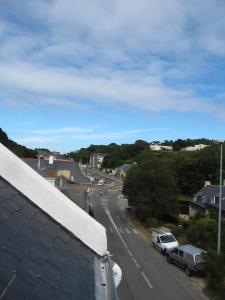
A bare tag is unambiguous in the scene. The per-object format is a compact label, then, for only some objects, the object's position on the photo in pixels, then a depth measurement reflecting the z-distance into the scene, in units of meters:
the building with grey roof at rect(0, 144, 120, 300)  2.11
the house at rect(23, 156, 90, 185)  33.73
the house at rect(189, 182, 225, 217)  33.78
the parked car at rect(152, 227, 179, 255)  20.79
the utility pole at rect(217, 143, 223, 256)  15.53
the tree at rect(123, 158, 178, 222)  31.34
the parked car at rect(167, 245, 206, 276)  15.90
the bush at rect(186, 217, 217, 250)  20.59
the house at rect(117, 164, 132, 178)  92.42
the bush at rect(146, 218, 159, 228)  30.35
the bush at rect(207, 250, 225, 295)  13.70
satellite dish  4.07
